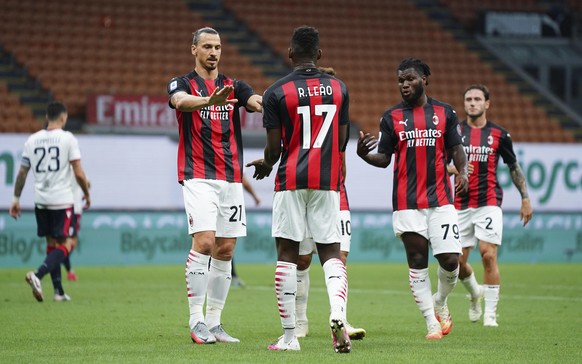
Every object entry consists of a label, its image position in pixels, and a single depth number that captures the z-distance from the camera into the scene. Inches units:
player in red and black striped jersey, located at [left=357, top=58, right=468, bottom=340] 684.1
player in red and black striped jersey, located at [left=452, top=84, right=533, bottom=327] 840.4
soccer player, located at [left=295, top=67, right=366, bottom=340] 687.7
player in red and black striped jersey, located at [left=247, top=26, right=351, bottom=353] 581.3
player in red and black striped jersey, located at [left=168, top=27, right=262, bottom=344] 636.7
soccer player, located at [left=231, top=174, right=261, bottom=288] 1209.5
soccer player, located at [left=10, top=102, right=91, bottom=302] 1000.2
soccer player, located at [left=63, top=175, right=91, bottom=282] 1243.2
